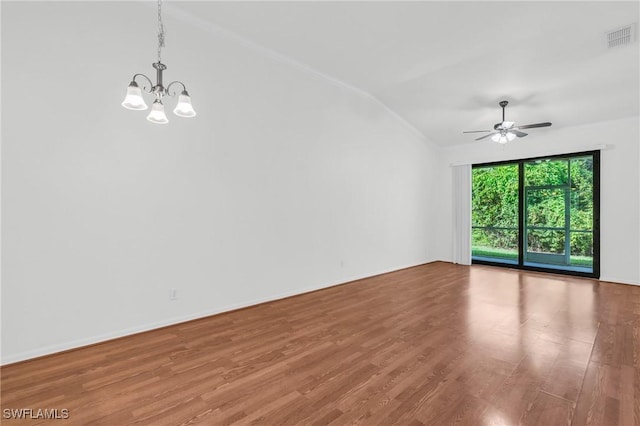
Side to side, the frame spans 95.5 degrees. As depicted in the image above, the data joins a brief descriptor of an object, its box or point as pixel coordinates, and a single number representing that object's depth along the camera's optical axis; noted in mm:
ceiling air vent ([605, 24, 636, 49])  3271
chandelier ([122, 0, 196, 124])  1952
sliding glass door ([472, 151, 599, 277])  5664
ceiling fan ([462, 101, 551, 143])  4684
